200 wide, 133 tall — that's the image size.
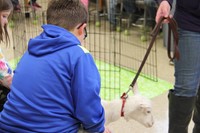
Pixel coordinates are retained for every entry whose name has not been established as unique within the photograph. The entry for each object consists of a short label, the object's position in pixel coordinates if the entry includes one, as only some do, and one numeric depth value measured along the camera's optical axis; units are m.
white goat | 4.48
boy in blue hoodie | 3.09
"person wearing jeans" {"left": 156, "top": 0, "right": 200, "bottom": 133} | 3.94
